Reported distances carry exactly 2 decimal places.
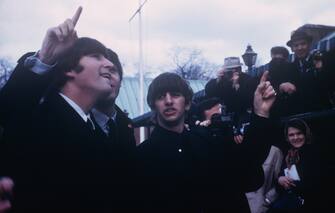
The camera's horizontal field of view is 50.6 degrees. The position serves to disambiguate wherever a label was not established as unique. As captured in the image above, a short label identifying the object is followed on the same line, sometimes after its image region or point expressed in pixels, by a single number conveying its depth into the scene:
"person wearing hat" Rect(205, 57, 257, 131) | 4.90
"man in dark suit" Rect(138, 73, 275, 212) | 2.48
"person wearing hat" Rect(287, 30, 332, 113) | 4.11
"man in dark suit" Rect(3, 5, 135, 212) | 1.70
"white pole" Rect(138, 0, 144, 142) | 16.67
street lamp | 6.09
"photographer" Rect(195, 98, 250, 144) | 3.37
